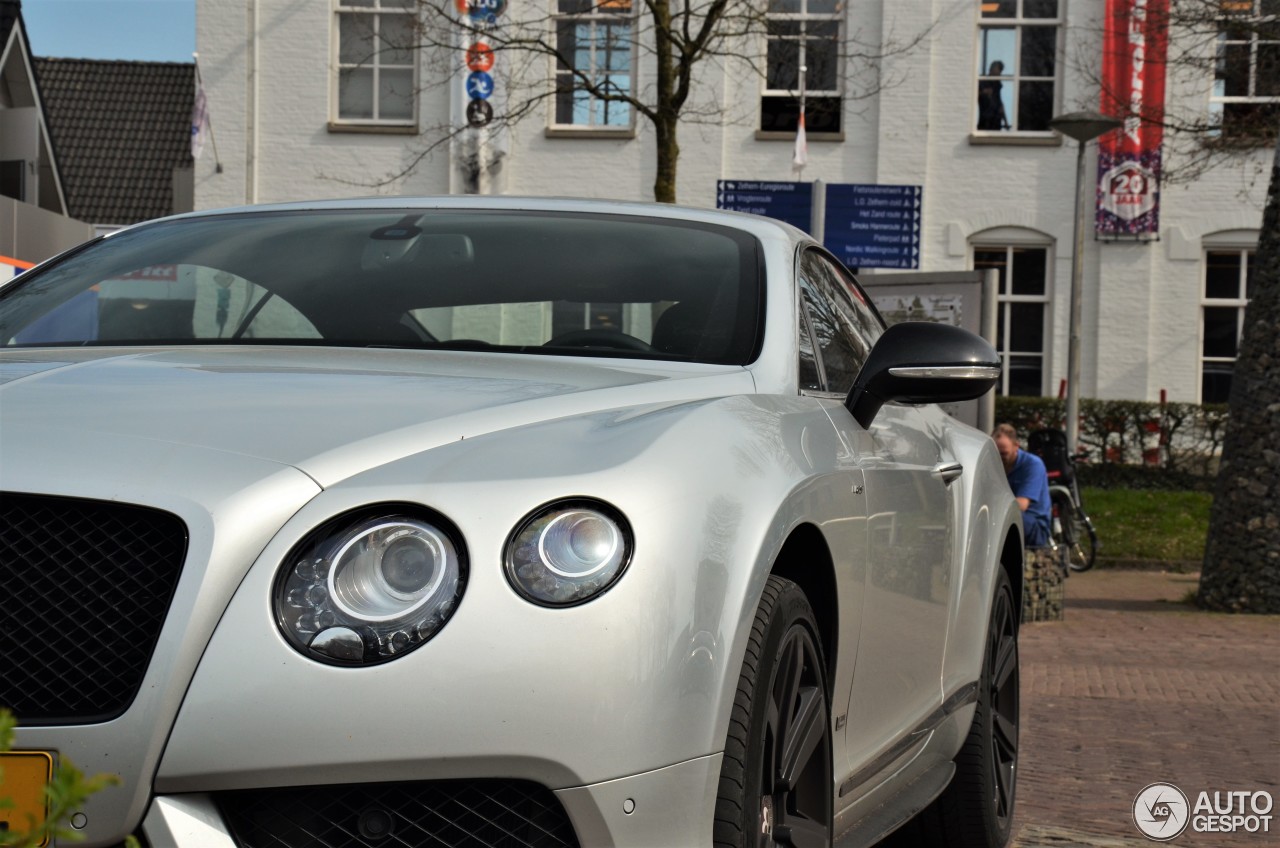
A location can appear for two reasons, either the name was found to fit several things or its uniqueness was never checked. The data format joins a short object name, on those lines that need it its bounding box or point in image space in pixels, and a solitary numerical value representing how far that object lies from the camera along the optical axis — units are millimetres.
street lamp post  18578
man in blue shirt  13008
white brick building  26922
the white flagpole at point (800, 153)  19989
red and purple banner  26156
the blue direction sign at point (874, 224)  16266
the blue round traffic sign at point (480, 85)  26750
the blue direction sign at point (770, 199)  15773
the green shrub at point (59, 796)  1355
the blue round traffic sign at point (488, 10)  24577
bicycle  17328
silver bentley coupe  2203
